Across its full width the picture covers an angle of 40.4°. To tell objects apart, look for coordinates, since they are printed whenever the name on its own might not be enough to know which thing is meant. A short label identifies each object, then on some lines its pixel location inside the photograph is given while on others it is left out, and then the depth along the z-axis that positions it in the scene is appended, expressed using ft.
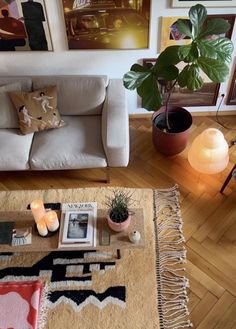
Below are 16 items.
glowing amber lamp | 7.45
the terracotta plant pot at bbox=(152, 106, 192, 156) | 8.43
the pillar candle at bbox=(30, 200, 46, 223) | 6.13
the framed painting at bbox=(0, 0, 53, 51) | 7.44
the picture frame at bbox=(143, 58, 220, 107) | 9.32
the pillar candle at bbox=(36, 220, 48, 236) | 6.17
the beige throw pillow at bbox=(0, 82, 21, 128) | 7.93
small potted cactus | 6.17
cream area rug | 6.39
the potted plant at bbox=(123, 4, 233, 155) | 6.52
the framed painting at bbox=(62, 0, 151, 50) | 7.47
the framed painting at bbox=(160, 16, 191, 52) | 7.88
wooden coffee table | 6.16
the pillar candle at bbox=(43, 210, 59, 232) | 6.19
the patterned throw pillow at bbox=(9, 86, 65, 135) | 7.82
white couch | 7.62
